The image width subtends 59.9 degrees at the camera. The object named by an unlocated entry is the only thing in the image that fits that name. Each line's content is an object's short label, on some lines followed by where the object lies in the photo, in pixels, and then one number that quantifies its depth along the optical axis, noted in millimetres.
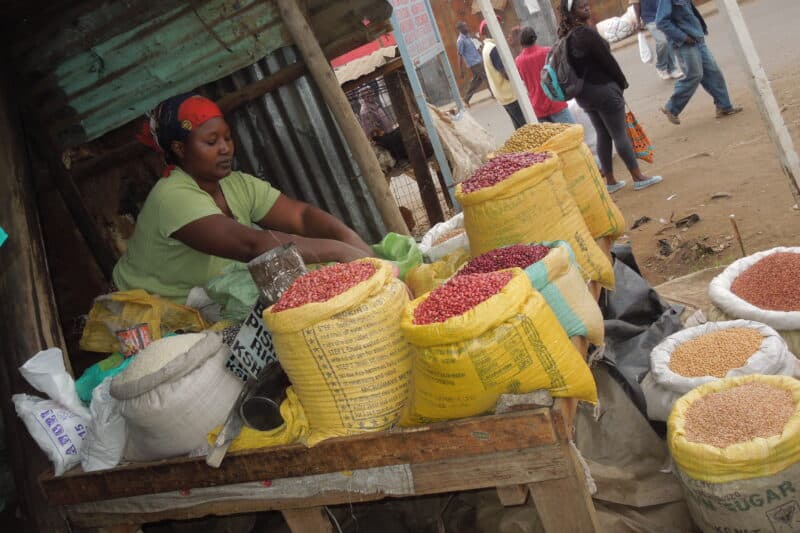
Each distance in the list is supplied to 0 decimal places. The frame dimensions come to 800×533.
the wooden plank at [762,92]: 3715
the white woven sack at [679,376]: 2637
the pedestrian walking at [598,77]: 6227
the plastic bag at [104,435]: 2566
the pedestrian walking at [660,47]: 8070
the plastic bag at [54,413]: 2643
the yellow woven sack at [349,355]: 2072
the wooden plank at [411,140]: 5535
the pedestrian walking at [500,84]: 9141
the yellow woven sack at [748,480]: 2113
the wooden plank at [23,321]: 2963
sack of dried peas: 3271
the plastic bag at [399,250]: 3203
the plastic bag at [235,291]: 2920
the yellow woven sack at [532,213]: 2814
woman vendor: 2982
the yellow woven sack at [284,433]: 2346
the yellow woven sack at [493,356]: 1885
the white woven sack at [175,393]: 2334
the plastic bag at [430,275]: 2932
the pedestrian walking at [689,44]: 7004
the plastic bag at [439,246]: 3434
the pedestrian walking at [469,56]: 15789
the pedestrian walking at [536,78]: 7660
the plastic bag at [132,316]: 3074
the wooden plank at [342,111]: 3848
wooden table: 1996
